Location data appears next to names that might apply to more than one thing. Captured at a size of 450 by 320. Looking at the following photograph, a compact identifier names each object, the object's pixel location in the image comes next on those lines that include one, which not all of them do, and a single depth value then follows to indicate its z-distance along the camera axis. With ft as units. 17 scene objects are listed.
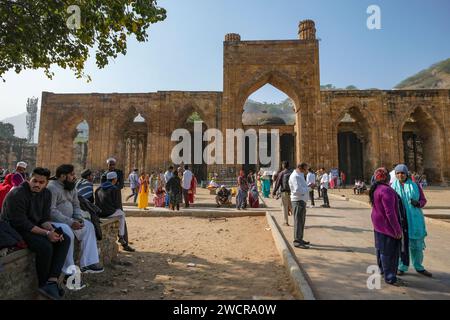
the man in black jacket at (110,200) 16.61
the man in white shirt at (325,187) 35.50
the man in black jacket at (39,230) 9.66
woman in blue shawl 12.44
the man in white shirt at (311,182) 30.96
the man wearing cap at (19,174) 17.35
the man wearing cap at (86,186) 15.80
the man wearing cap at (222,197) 36.86
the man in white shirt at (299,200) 16.98
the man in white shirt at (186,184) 34.60
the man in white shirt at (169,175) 34.12
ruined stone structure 72.33
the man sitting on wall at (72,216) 11.36
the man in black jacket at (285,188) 23.95
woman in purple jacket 11.20
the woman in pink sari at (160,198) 36.25
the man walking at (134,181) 36.48
